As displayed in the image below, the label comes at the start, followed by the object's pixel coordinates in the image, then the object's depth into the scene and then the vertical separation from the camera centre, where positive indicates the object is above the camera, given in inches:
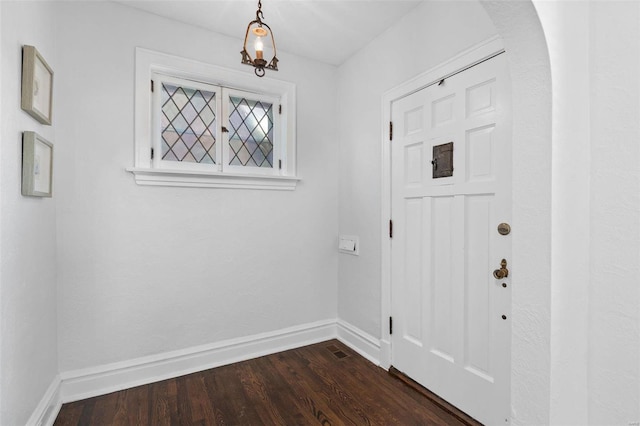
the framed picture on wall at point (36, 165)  57.9 +8.9
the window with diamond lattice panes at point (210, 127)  87.8 +26.7
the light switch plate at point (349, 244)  108.8 -11.5
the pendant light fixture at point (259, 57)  59.1 +30.1
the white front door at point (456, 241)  65.6 -6.9
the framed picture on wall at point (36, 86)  57.0 +24.4
